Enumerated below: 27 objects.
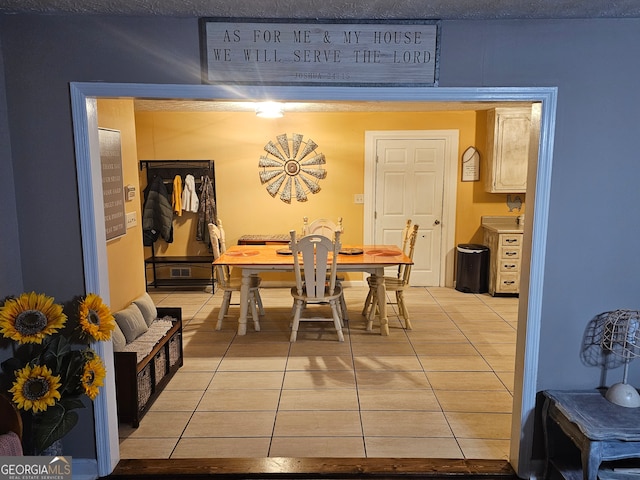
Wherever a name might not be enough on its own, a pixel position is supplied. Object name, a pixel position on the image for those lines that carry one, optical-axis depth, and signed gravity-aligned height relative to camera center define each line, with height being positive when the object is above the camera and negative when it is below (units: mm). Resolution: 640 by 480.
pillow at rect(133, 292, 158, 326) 3480 -930
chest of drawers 5750 -965
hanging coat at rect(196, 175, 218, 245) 6250 -419
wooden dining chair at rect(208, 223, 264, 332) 4613 -1032
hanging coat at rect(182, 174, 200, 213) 6230 -243
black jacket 6184 -443
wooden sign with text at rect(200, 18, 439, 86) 2152 +538
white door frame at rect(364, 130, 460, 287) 6156 -86
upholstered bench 2828 -1085
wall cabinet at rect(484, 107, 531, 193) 5809 +354
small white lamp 2227 -752
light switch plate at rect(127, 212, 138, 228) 3525 -311
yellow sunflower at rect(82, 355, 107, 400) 2135 -863
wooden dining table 4324 -733
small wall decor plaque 6164 +162
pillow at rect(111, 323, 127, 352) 2907 -963
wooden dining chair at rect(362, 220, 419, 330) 4627 -1031
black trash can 6000 -1083
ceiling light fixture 4754 +650
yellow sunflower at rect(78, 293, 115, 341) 2160 -626
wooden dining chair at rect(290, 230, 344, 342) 4133 -818
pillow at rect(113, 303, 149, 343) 3148 -933
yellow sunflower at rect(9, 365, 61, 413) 2014 -864
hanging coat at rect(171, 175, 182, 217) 6195 -231
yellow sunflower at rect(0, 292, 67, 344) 2049 -595
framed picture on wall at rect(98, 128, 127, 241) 3047 -40
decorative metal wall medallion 6230 +124
